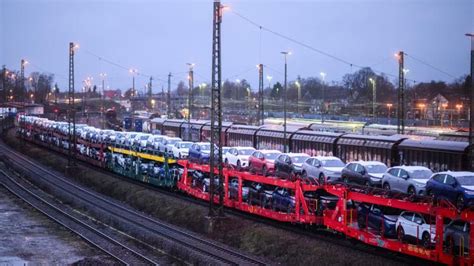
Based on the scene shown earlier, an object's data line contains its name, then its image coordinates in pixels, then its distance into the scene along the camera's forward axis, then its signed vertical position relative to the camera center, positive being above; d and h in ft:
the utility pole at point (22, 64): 313.20 +25.14
